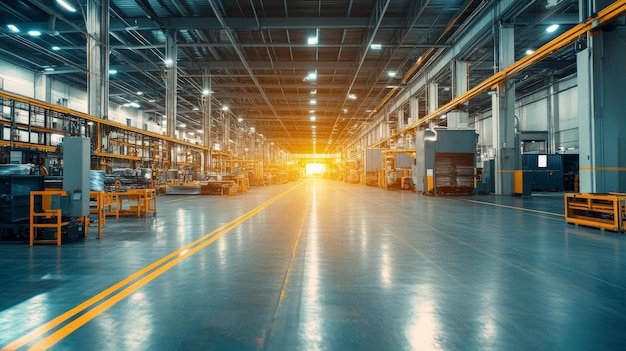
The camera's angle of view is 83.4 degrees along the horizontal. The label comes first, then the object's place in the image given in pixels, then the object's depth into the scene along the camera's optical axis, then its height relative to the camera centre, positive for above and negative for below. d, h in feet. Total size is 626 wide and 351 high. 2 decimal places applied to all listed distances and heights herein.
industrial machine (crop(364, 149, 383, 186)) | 115.24 +5.01
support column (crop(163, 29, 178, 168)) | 70.49 +21.26
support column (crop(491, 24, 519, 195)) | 60.08 +7.37
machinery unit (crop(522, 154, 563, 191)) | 79.10 +1.27
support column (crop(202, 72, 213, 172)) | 97.81 +15.42
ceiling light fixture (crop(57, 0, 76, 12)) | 49.03 +25.17
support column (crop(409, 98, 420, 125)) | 98.27 +19.69
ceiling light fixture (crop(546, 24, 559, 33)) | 63.42 +27.35
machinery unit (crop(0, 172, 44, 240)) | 22.08 -1.59
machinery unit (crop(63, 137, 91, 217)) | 22.07 +0.50
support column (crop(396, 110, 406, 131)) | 115.34 +19.24
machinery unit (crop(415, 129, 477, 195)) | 62.13 +3.20
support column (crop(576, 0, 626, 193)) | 34.27 +6.36
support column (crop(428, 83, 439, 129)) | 83.66 +19.31
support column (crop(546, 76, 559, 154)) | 91.45 +16.27
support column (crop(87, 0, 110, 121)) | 51.85 +19.07
